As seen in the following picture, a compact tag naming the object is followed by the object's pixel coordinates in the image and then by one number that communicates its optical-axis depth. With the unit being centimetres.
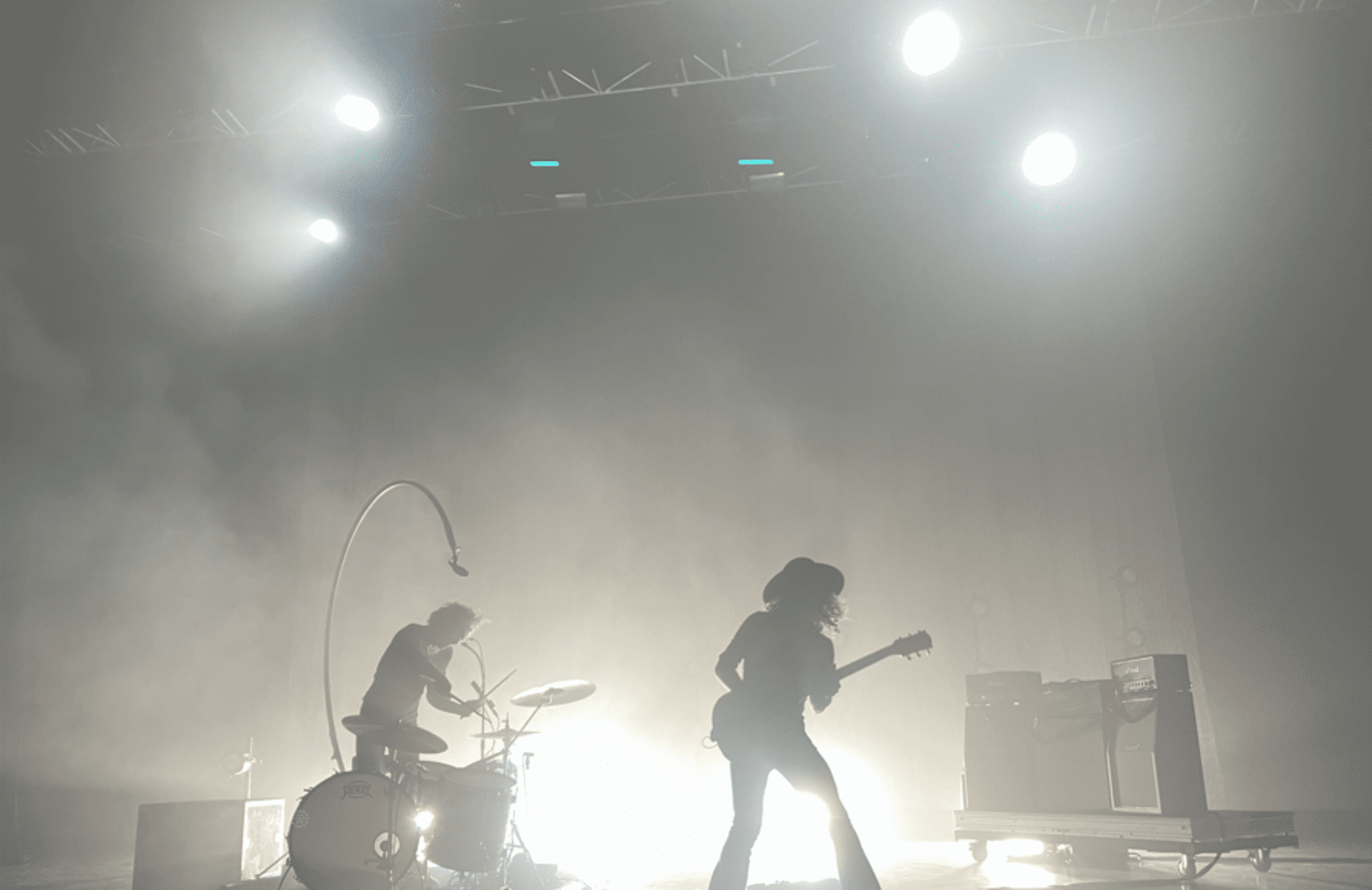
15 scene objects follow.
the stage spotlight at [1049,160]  657
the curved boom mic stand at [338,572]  409
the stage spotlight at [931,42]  546
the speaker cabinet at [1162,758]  388
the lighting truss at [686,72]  555
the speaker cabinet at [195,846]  431
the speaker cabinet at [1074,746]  437
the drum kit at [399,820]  334
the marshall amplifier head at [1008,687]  486
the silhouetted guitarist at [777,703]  261
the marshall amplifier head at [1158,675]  401
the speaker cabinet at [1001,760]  473
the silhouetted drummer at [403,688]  373
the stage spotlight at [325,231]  781
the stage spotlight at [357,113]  617
